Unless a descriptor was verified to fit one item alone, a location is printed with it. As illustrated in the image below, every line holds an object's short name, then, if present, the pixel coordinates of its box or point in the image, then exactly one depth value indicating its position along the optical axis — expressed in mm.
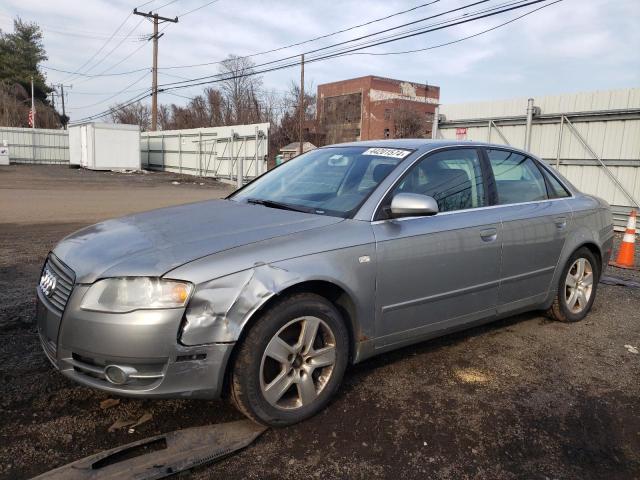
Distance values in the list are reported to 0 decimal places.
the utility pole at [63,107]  71612
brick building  47000
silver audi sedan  2500
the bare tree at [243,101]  50844
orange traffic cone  7285
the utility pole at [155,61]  35844
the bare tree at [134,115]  64562
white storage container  31062
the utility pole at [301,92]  32094
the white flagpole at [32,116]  49000
